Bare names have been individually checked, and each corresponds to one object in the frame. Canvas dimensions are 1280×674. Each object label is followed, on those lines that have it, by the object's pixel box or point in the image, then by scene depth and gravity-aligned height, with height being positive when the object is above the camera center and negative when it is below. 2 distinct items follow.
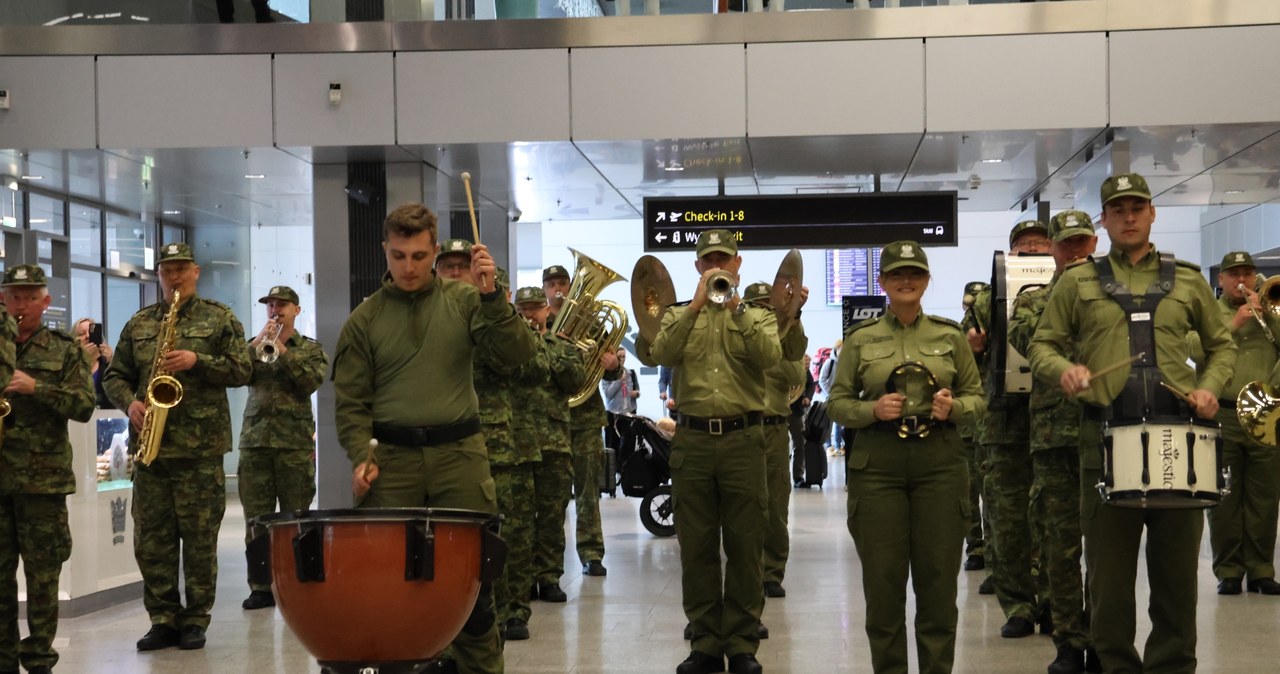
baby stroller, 11.54 -1.11
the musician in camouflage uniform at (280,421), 8.59 -0.52
